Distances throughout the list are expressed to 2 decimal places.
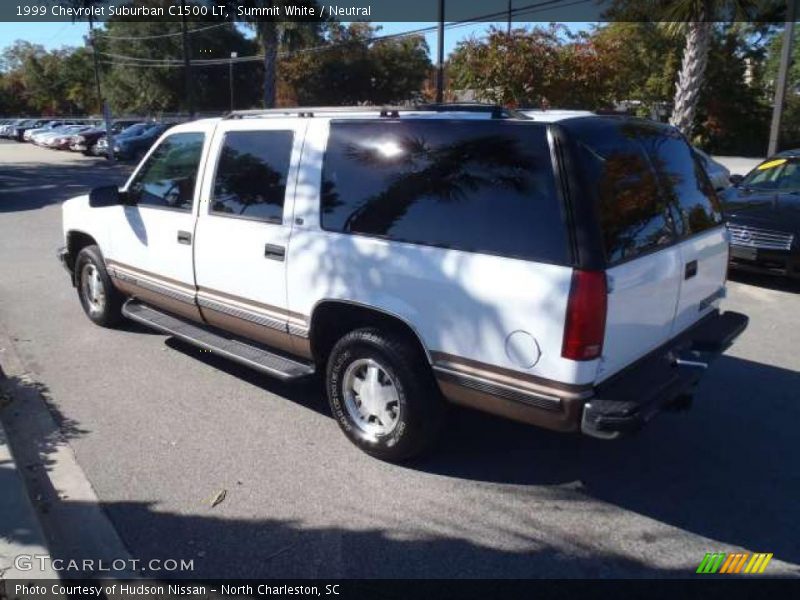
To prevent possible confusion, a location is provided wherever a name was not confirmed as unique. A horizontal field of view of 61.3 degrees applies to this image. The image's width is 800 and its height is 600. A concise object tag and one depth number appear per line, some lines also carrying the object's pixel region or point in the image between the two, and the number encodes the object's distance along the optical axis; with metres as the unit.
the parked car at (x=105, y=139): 32.28
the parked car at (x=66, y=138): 36.16
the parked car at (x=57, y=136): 37.28
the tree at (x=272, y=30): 27.20
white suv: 3.08
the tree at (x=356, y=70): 45.97
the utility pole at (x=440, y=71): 20.15
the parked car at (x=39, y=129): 44.62
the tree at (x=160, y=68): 49.97
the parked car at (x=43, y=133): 40.26
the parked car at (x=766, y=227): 7.59
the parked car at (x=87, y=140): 33.75
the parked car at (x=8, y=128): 53.73
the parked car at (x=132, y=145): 30.06
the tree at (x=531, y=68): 16.11
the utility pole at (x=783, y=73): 16.28
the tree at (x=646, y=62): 32.56
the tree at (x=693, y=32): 13.67
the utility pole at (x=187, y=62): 29.58
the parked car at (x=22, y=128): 50.00
